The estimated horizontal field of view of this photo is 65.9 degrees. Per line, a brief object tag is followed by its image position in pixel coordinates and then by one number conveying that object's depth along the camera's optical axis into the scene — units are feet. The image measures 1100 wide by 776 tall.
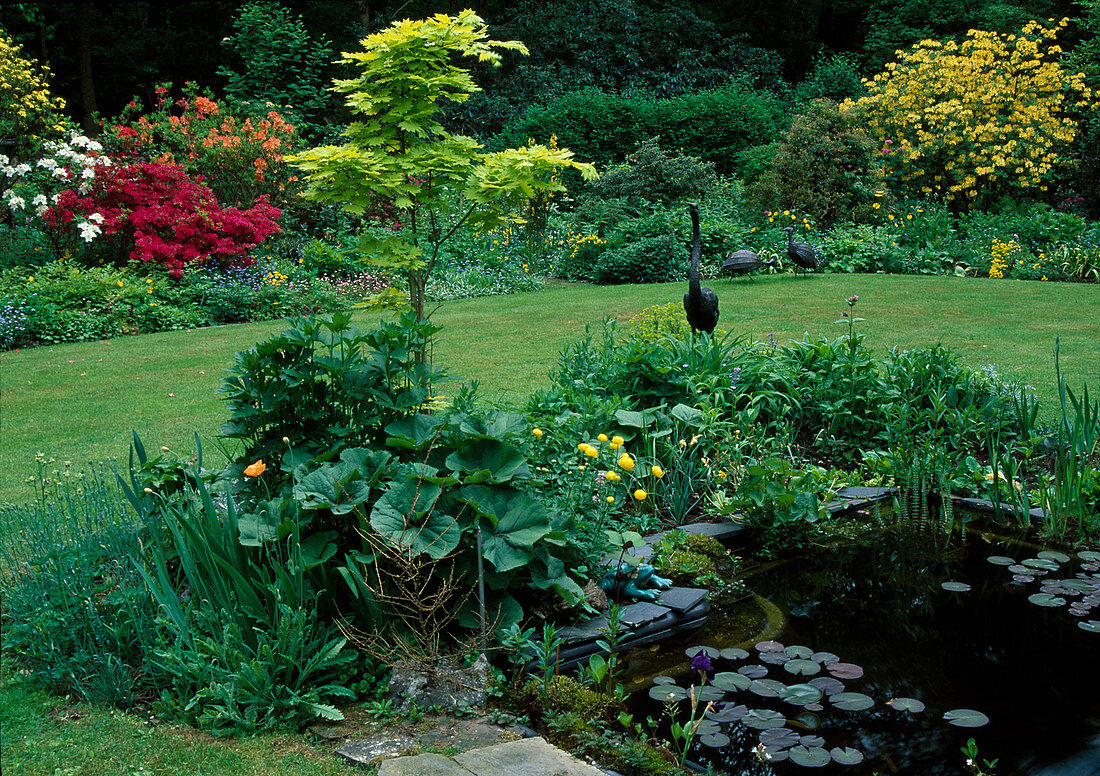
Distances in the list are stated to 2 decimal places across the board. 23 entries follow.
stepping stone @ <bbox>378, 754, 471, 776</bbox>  7.02
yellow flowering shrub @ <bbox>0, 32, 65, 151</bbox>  40.81
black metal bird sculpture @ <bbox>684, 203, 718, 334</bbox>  17.84
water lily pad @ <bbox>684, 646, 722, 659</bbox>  9.86
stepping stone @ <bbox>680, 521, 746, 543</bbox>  13.14
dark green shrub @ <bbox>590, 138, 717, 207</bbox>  43.83
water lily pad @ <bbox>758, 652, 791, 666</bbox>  9.64
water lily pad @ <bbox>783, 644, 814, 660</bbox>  9.71
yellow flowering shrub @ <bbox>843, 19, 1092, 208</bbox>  43.80
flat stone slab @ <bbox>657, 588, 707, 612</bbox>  10.59
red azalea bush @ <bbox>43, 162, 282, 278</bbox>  35.58
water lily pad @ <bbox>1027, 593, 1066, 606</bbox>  11.01
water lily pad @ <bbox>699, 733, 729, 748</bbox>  8.21
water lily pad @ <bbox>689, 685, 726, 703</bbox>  8.94
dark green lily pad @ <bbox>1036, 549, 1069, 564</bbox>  12.19
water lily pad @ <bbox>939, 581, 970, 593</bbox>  11.56
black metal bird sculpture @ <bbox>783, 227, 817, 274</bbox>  33.83
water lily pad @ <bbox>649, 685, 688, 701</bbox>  8.89
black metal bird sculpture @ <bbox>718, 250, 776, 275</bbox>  31.81
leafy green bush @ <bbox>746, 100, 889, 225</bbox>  39.96
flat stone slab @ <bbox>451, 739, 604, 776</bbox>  7.10
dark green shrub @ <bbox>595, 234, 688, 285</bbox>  38.06
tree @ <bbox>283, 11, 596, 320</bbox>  14.65
